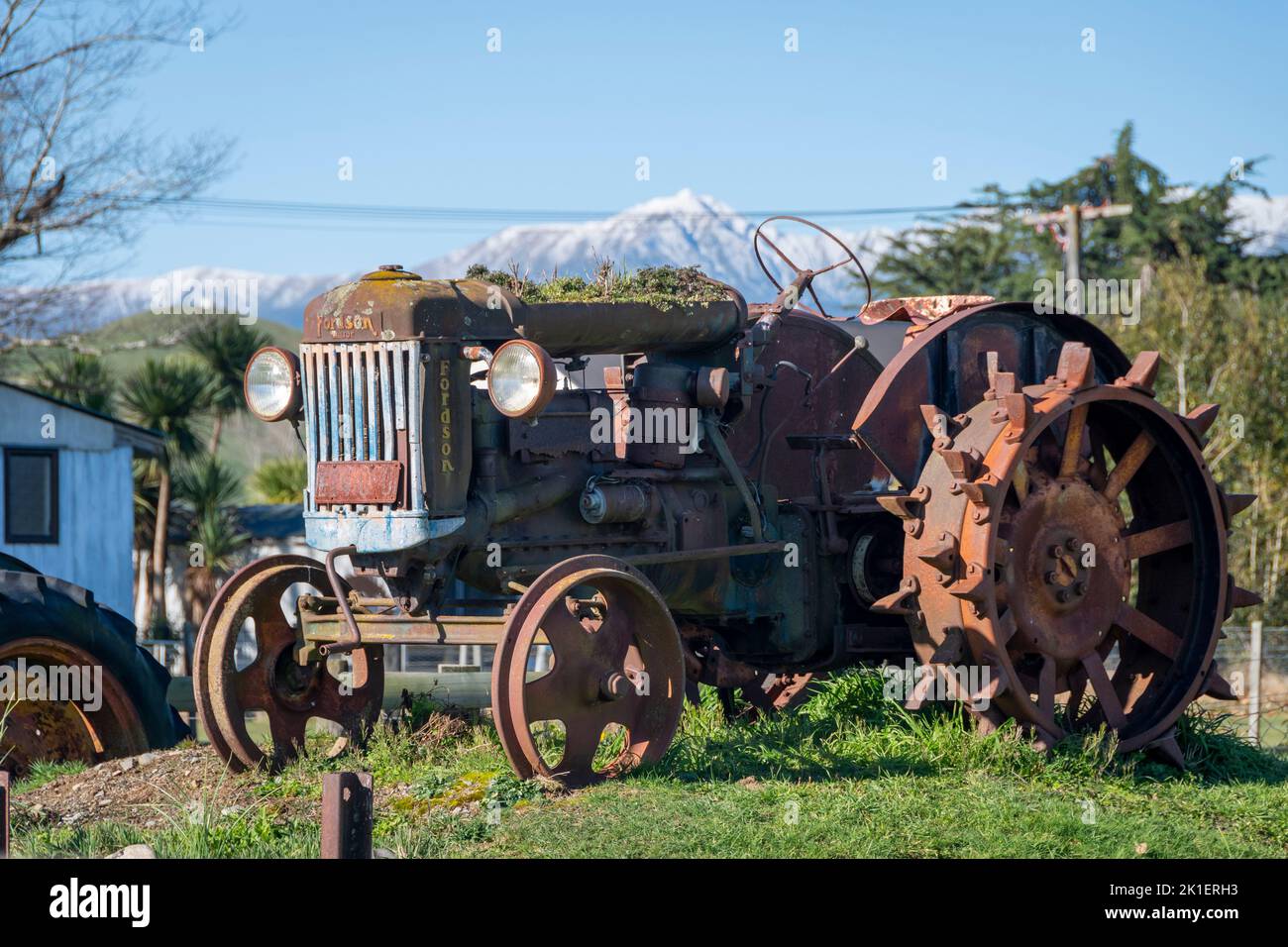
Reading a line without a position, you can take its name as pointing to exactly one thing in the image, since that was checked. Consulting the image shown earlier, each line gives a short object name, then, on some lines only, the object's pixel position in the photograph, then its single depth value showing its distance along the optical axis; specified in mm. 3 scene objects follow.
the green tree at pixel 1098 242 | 38812
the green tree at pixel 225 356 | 29109
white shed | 20703
